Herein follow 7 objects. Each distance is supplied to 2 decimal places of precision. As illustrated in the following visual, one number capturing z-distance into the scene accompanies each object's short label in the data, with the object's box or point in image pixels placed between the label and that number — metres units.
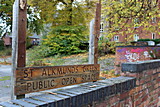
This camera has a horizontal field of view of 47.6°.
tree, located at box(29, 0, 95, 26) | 19.69
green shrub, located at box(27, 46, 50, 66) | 18.19
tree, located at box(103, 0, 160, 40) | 8.87
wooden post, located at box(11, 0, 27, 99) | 2.14
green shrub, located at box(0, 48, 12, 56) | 20.12
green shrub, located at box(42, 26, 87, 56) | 19.56
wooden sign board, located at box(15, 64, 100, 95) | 2.10
